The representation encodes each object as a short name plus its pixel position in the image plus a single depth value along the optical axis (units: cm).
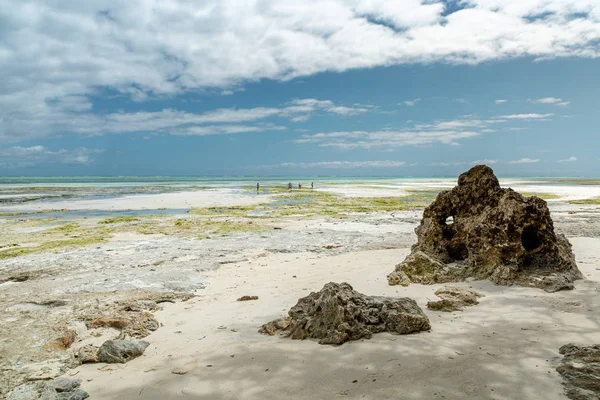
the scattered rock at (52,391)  436
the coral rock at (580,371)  358
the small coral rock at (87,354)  531
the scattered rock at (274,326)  589
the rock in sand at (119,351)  525
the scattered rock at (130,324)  636
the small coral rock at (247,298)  806
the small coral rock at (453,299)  649
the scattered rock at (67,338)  595
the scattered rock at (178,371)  475
